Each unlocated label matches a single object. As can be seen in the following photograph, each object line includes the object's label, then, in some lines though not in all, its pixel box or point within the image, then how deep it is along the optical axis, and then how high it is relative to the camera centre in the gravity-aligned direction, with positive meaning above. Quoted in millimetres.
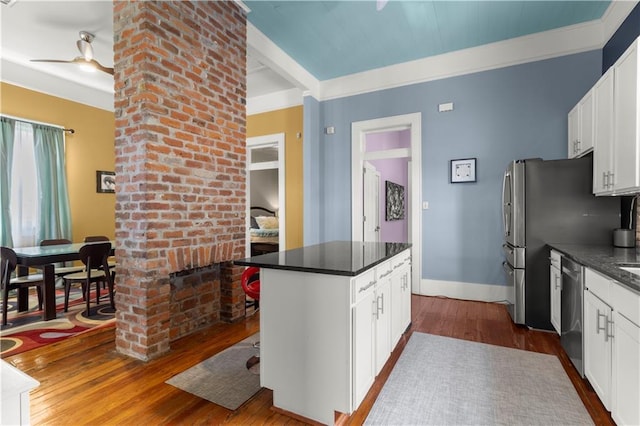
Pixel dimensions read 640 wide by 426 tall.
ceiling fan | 3479 +1760
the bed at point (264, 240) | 6008 -597
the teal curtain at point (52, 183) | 4730 +421
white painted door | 4914 +73
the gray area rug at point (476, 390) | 1762 -1178
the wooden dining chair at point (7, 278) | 3207 -694
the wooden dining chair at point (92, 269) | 3486 -692
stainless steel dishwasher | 2109 -752
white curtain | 4480 +291
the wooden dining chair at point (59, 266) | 3878 -758
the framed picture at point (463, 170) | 4035 +491
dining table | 3199 -552
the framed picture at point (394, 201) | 6109 +154
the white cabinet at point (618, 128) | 2039 +576
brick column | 2412 +452
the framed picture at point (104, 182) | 5516 +511
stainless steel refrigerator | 2773 -105
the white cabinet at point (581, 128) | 2852 +792
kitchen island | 1651 -686
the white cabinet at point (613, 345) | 1430 -729
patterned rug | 2721 -1157
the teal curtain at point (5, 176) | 4336 +488
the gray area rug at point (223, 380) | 1960 -1168
